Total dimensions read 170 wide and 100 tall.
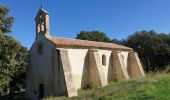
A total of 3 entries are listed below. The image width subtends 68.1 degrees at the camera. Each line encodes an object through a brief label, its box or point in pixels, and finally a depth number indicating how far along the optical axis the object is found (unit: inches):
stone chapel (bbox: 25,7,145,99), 445.8
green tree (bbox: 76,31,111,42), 987.3
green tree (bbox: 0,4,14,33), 469.9
